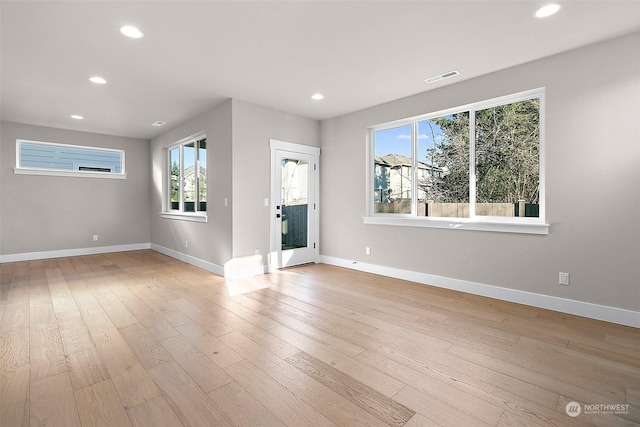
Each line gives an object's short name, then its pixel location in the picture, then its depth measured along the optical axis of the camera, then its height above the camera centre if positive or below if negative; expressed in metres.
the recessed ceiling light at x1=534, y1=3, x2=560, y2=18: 2.37 +1.57
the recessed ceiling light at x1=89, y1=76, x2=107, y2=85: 3.74 +1.65
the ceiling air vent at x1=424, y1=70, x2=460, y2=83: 3.56 +1.59
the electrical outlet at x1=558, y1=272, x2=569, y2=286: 3.11 -0.78
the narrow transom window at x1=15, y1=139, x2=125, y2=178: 5.97 +1.09
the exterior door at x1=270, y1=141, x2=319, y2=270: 5.14 +0.04
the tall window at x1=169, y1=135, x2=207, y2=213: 5.69 +0.67
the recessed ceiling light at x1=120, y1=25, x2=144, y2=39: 2.64 +1.61
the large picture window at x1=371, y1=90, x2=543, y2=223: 3.45 +0.57
